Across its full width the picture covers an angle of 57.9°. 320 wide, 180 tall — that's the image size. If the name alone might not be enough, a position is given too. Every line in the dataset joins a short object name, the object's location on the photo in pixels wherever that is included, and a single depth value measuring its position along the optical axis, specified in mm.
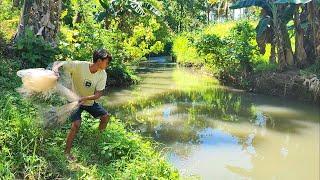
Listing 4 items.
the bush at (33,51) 6341
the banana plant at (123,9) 11434
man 3208
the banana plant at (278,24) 10117
